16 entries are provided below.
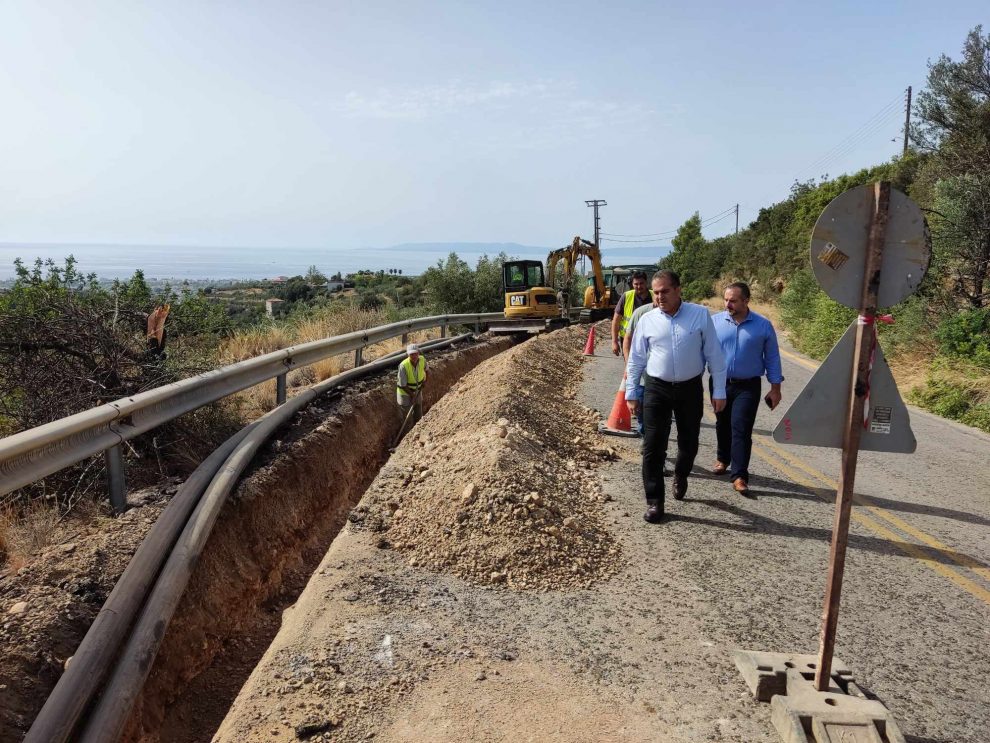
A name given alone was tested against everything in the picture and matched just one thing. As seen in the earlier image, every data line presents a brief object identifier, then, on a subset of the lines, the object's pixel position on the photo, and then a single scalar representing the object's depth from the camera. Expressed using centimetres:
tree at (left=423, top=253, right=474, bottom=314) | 3077
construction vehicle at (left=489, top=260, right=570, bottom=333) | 2253
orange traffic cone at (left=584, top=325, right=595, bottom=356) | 1600
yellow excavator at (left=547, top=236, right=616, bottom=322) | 2575
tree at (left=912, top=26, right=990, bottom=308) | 1448
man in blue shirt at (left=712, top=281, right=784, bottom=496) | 607
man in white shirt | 527
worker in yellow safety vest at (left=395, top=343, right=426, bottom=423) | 983
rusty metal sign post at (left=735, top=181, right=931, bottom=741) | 291
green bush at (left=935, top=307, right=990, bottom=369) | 1259
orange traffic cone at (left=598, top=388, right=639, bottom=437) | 789
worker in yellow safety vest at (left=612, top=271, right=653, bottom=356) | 831
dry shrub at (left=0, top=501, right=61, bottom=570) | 401
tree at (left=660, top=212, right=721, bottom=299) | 5862
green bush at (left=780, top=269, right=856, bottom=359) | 1750
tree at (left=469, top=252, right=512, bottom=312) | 3123
